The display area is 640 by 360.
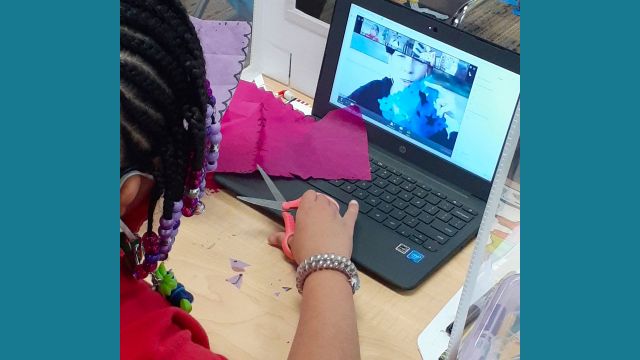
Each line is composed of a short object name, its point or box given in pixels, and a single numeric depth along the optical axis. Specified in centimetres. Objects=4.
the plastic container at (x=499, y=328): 80
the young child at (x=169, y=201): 63
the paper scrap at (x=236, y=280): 102
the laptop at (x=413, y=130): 107
